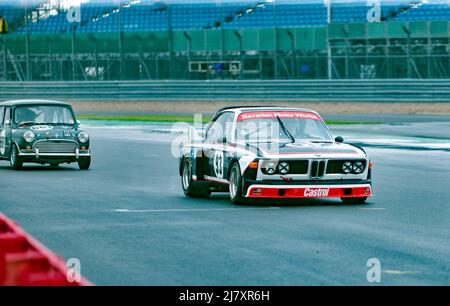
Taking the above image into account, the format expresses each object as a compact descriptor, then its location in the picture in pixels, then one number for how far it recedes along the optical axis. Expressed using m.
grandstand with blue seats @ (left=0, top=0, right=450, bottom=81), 94.12
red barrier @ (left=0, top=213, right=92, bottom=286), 12.51
